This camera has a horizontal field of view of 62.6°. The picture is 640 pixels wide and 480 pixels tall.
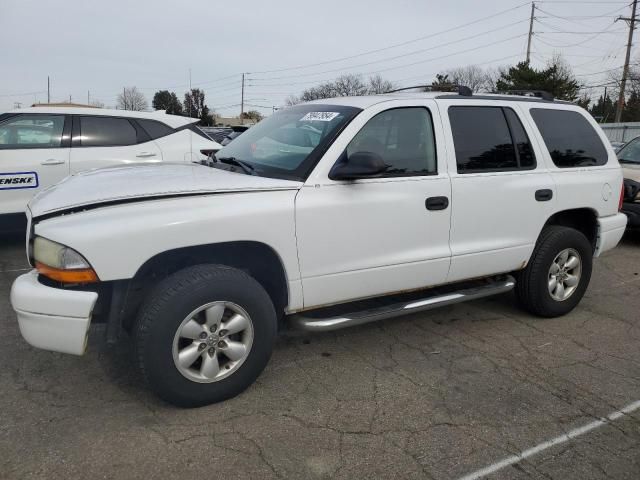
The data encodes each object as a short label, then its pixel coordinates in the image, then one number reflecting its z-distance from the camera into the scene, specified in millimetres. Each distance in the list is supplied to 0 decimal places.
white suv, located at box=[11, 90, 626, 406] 2719
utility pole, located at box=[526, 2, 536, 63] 45000
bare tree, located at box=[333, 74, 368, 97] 68250
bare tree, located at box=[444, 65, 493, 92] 70744
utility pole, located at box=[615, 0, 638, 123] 36656
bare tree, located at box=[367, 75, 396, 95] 70056
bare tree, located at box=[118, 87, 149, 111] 70481
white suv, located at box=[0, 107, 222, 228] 6016
